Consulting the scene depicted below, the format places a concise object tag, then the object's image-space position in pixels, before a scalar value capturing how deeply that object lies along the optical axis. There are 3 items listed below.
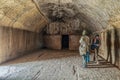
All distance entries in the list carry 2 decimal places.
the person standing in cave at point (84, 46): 4.00
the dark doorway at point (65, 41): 10.59
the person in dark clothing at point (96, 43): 4.51
